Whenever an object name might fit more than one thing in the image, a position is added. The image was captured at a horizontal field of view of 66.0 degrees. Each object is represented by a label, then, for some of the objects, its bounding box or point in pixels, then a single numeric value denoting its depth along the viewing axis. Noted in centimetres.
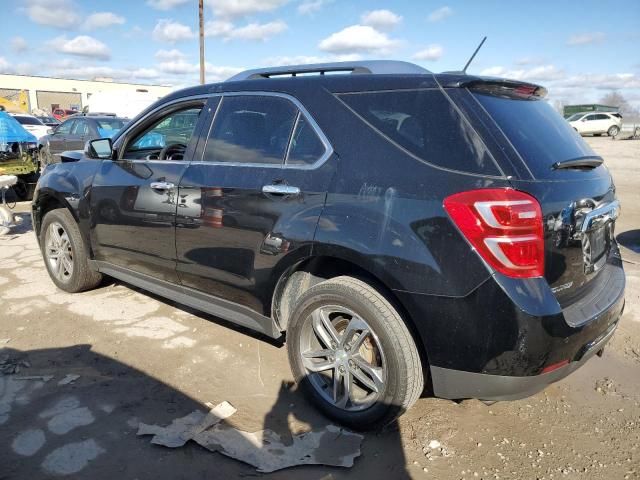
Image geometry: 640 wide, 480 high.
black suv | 215
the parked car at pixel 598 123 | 3519
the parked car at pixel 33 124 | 1909
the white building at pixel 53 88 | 6625
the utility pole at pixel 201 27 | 1964
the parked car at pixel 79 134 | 1249
